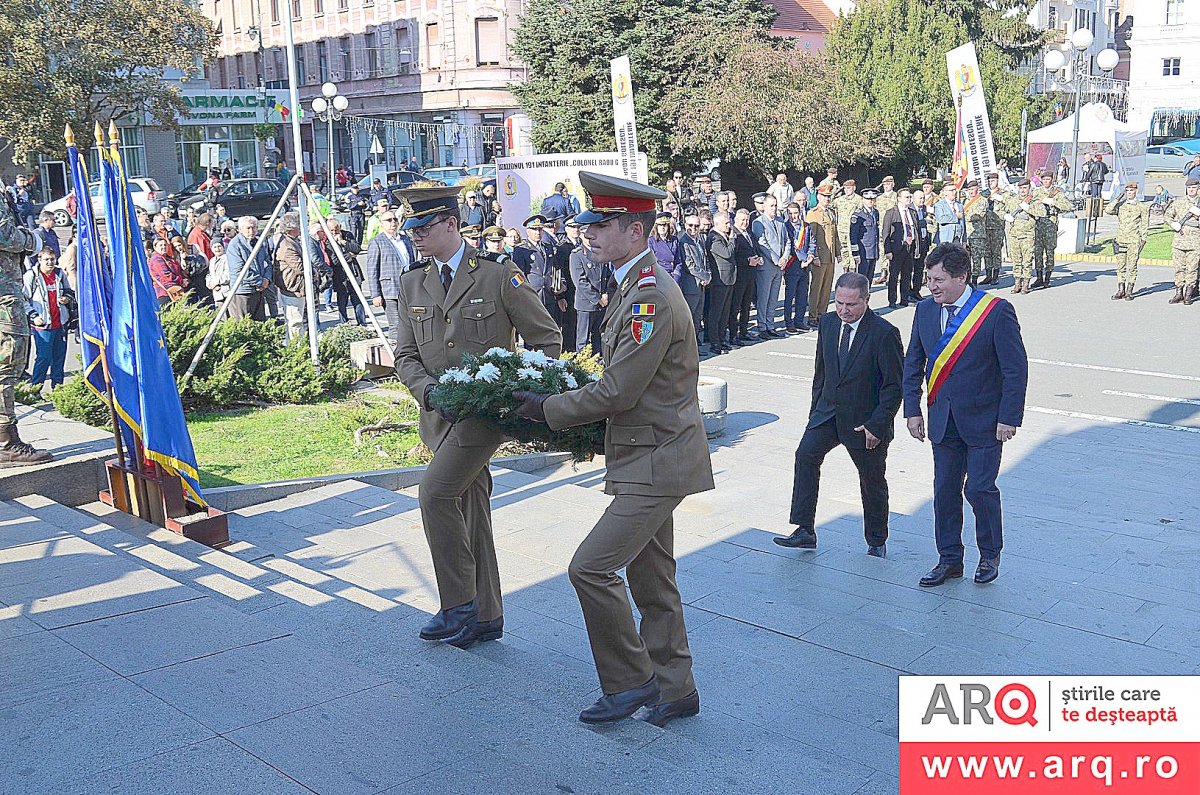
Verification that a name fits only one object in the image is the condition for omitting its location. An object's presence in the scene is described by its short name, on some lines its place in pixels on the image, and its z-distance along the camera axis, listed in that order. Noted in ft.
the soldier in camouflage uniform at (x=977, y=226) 72.18
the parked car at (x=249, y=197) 122.52
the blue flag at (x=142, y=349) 23.84
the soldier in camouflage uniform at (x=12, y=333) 26.89
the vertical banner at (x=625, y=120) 69.10
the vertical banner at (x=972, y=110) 79.25
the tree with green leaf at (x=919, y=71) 136.87
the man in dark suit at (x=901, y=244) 64.39
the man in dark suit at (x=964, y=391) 22.00
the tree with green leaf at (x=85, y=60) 120.37
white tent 112.57
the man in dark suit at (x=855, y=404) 24.22
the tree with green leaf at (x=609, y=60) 115.14
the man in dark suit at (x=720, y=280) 53.47
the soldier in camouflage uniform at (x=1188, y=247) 62.95
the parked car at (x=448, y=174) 132.63
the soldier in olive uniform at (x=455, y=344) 17.66
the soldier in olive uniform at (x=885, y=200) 70.79
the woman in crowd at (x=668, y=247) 50.62
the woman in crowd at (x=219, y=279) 48.84
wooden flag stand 24.09
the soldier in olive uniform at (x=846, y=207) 74.28
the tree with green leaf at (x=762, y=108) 107.55
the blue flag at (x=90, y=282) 24.54
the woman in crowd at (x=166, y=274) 49.43
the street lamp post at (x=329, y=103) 111.65
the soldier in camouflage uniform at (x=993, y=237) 72.90
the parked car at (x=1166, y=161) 185.26
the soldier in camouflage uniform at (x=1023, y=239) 69.10
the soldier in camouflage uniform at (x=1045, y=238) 70.18
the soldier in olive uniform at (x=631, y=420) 14.57
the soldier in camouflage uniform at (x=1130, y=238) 64.69
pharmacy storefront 175.32
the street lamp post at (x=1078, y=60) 88.31
